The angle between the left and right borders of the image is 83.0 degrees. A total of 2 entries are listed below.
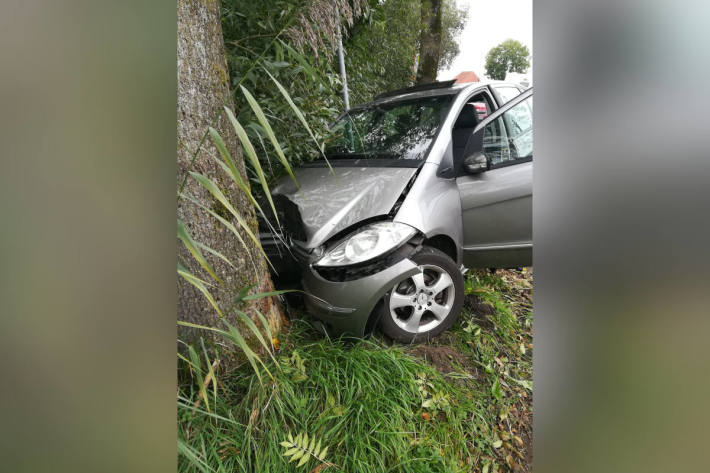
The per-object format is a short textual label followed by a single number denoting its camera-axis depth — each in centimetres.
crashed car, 182
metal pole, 298
